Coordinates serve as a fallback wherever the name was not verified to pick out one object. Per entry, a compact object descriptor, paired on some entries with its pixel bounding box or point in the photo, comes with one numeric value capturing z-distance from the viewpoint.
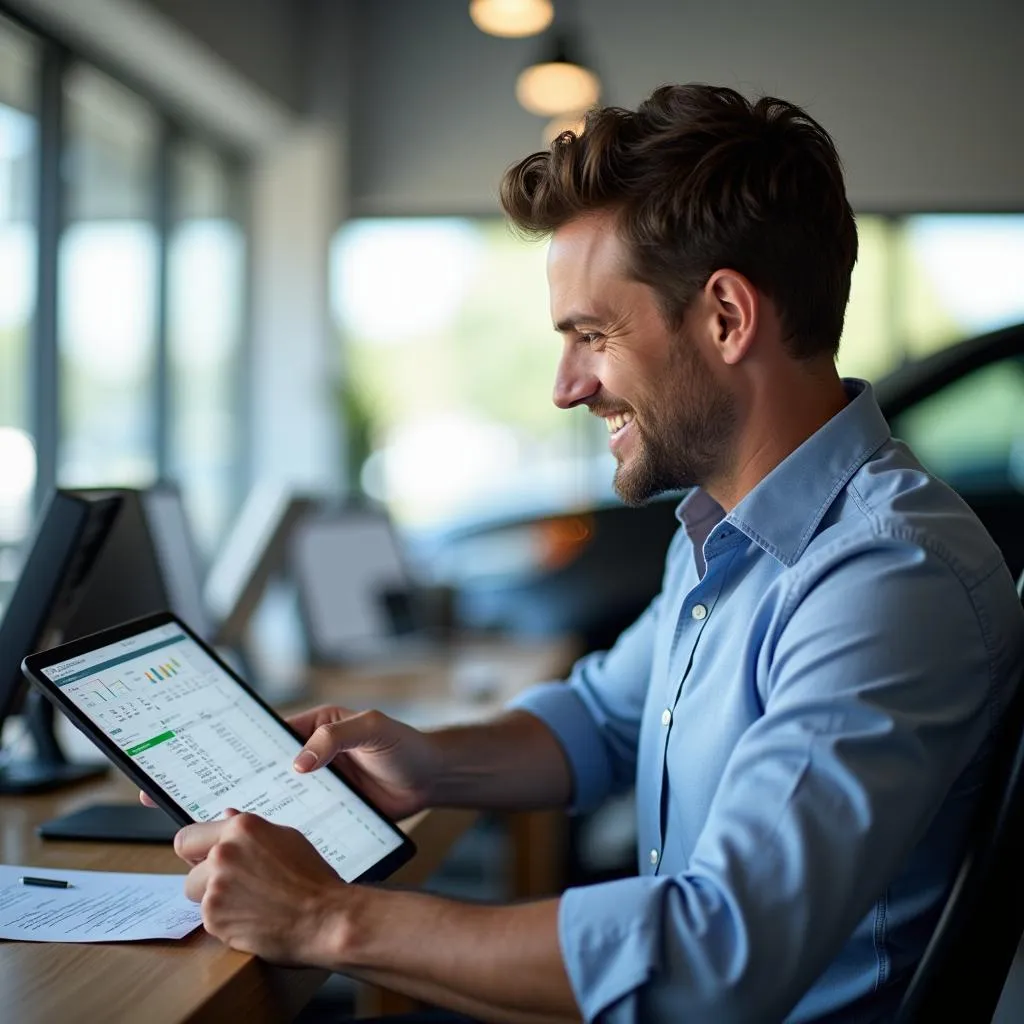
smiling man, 0.84
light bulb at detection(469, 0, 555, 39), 3.48
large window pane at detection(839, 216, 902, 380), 6.01
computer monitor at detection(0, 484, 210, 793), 1.51
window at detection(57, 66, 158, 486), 4.14
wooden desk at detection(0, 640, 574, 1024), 0.90
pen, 1.19
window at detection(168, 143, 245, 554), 5.18
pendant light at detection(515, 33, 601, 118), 3.81
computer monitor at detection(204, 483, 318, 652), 2.67
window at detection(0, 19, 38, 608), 3.66
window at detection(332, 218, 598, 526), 6.21
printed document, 1.04
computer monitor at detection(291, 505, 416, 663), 3.13
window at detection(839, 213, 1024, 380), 5.91
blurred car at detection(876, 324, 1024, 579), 3.08
